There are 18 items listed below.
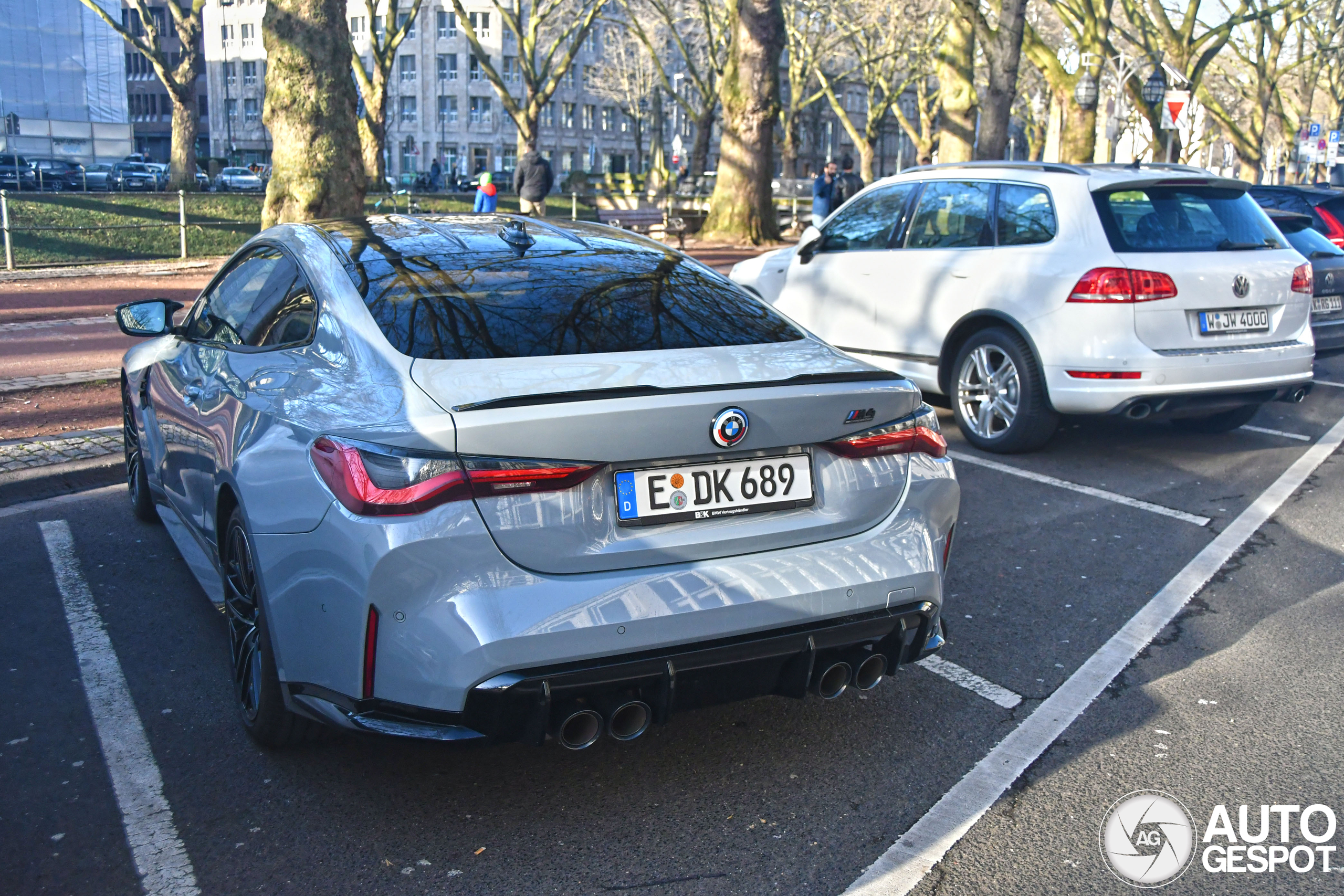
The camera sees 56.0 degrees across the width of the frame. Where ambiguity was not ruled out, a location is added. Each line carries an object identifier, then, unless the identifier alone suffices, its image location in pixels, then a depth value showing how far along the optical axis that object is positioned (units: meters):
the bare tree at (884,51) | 47.38
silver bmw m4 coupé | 2.98
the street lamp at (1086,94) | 26.50
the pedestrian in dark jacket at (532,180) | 19.17
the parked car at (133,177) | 41.75
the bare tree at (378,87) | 37.34
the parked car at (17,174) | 37.78
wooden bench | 23.39
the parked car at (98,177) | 43.53
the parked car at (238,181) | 40.75
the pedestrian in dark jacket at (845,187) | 22.95
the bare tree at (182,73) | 32.41
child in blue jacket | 18.05
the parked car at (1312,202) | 13.30
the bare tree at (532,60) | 37.31
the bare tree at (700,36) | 45.28
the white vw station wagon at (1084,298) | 7.26
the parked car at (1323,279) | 10.01
